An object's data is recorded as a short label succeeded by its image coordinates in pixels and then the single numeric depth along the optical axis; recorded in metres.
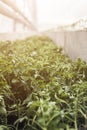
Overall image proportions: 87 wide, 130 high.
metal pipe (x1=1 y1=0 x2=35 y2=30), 3.85
